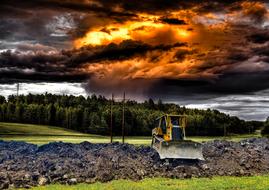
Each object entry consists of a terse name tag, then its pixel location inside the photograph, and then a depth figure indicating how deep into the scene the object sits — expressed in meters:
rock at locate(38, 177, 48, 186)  21.19
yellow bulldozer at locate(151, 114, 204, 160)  26.41
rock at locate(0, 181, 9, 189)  20.01
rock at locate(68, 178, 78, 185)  21.66
